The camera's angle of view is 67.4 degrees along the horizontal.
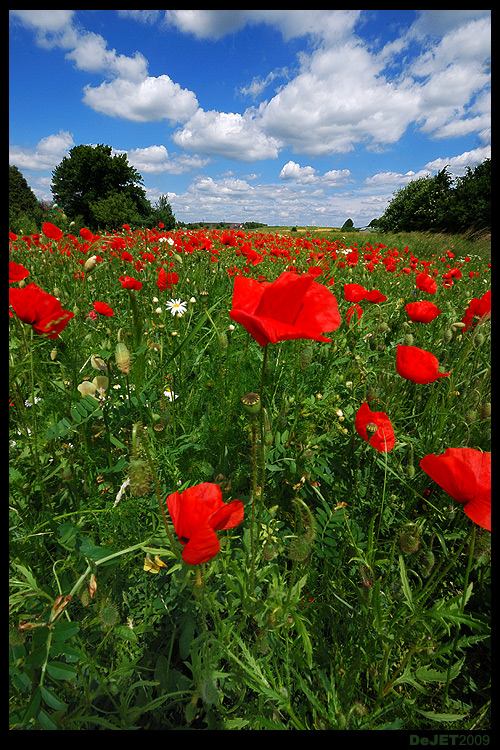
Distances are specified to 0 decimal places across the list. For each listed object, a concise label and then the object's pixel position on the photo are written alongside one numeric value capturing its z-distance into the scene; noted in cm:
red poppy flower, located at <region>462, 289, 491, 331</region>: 64
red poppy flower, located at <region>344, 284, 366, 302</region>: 66
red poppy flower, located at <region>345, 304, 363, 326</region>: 76
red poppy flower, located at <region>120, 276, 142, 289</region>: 49
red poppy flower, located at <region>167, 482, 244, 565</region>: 24
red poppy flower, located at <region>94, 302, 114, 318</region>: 59
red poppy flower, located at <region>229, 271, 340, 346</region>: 25
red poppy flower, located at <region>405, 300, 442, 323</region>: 67
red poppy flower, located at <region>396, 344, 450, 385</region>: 46
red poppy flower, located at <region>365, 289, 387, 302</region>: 73
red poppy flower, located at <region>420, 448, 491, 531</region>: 29
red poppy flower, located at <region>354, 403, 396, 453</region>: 43
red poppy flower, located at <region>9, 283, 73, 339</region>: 38
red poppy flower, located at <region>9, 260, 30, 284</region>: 58
